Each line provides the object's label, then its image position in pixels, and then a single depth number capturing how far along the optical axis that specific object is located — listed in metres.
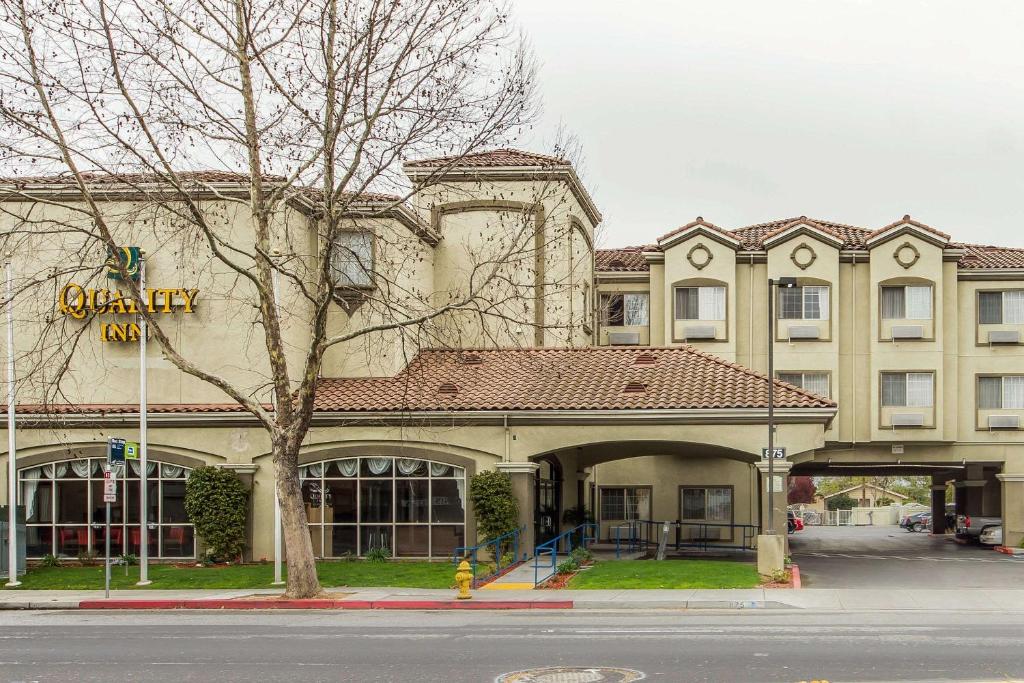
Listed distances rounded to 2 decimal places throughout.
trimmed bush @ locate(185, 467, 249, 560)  31.25
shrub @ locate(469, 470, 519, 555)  30.48
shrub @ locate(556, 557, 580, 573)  28.41
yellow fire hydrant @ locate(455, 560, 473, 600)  24.38
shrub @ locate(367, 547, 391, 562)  31.70
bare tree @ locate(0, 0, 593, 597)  23.97
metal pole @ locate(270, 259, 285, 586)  27.69
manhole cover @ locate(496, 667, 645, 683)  13.98
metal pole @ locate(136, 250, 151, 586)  27.95
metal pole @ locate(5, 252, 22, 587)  27.75
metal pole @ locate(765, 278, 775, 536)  29.16
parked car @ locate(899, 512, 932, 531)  73.58
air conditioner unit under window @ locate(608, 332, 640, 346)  47.41
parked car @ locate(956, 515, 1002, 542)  48.19
